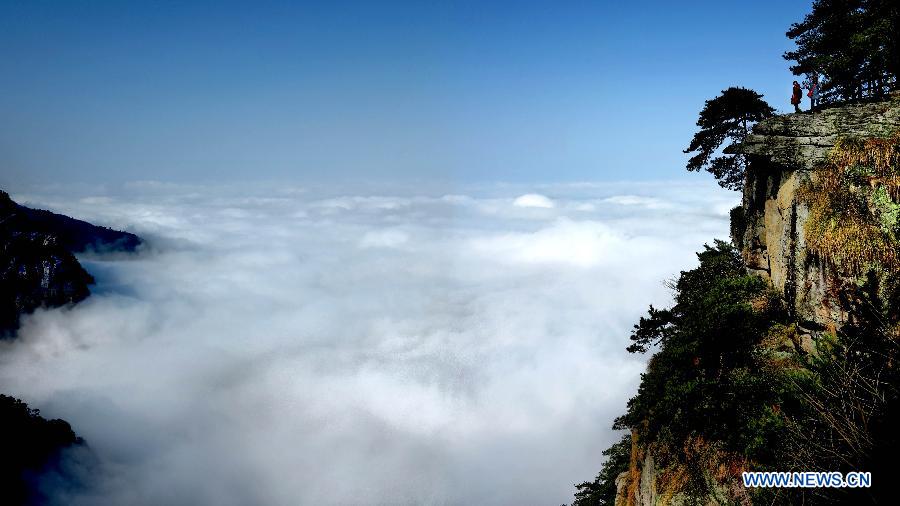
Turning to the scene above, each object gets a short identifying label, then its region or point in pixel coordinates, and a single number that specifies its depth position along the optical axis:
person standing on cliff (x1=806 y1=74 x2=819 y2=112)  20.27
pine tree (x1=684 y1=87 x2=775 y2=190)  22.69
